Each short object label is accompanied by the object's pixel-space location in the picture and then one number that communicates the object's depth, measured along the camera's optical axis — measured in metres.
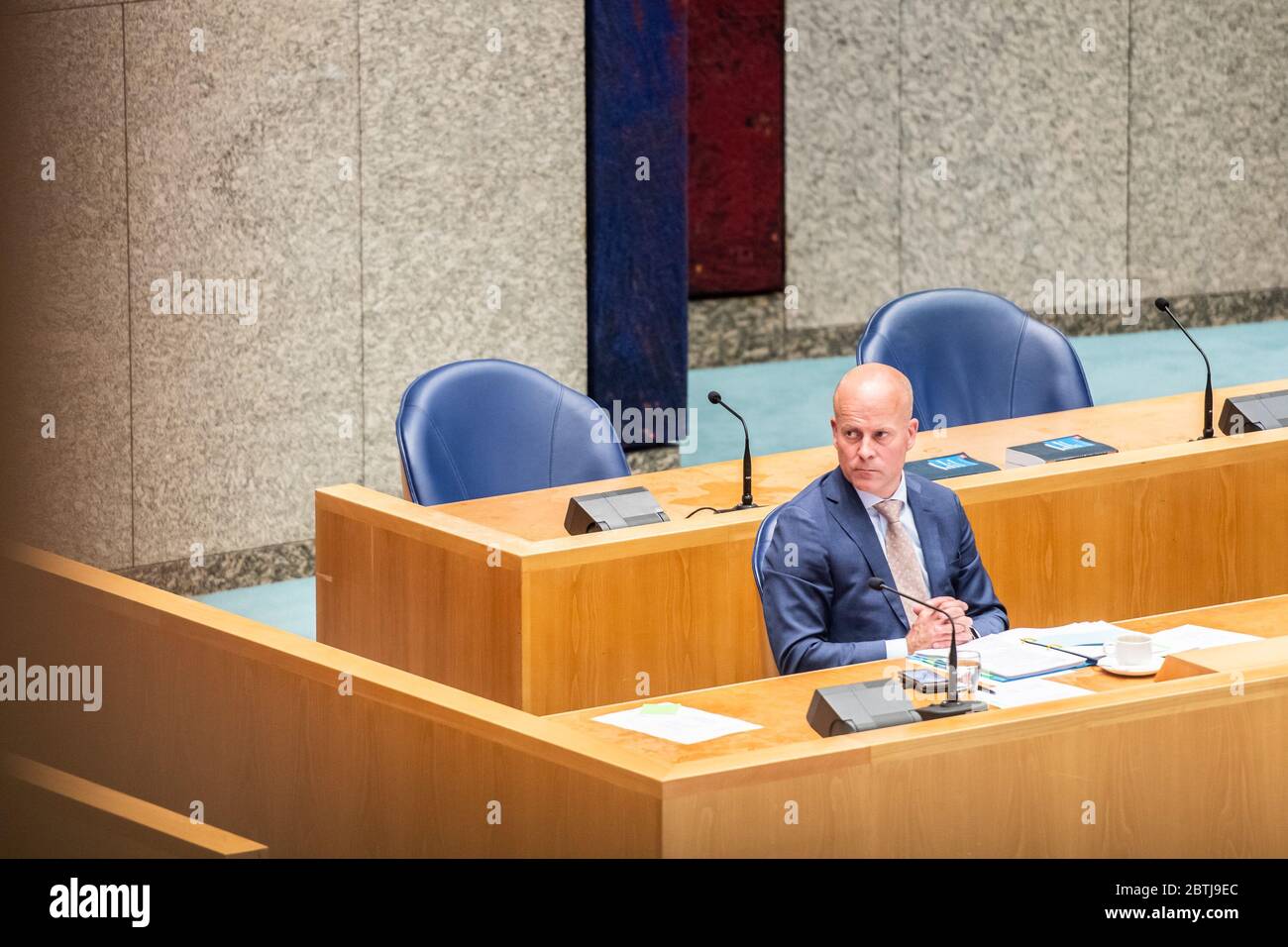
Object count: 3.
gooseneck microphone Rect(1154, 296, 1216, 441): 11.22
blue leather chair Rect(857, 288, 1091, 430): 12.13
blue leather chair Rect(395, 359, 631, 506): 10.47
